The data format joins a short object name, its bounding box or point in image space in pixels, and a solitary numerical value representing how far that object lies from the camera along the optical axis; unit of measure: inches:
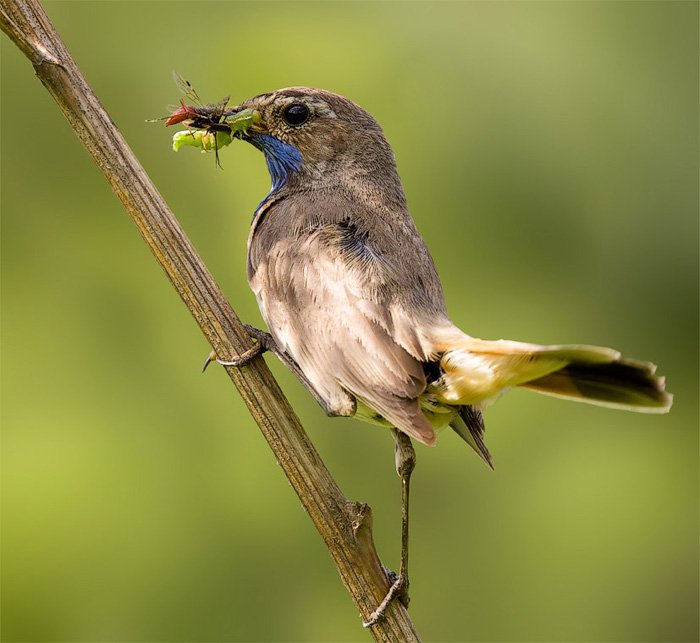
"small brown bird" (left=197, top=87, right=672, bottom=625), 249.9
